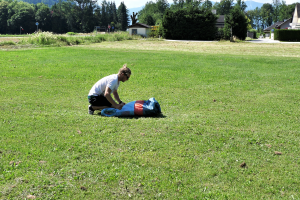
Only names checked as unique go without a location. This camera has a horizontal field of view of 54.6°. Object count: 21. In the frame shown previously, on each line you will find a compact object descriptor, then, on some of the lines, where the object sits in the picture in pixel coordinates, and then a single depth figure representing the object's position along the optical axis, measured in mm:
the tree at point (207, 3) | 140750
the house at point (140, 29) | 62750
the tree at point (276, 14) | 136000
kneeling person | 6859
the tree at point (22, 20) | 106812
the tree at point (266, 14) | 152125
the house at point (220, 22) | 67938
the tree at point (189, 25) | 51688
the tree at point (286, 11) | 118188
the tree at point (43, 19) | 110319
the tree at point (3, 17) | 110625
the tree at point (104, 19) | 120938
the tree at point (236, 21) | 47281
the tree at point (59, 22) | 111938
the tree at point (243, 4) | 145988
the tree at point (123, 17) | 121938
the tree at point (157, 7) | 130875
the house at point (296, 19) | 60281
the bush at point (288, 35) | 46472
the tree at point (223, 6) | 132312
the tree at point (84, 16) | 116812
